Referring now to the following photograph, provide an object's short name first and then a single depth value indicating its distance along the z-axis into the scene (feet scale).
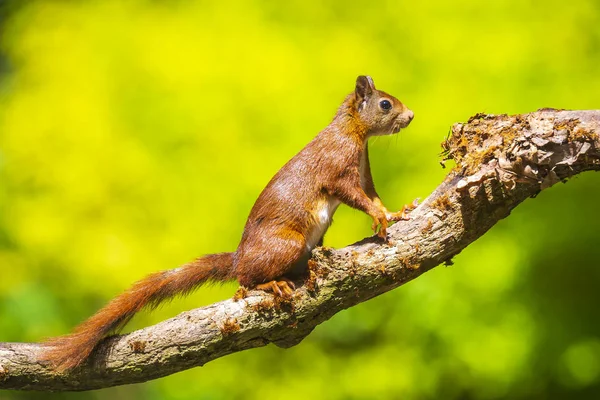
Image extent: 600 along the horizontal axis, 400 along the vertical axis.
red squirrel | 17.77
